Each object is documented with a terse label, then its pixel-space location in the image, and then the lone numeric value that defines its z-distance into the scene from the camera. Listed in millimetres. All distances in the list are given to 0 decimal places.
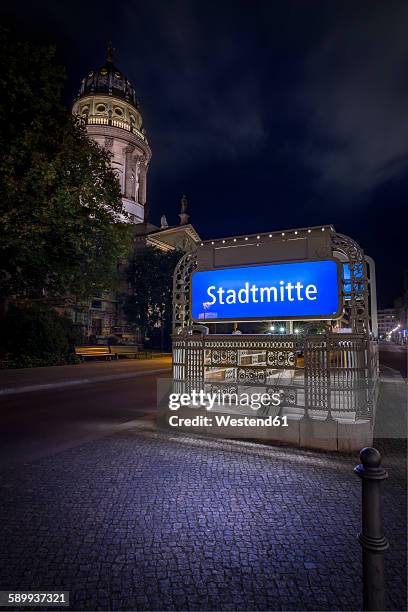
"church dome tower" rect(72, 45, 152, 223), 61062
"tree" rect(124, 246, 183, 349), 40094
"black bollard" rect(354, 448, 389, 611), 2123
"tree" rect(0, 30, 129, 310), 12688
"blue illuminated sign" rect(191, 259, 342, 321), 5863
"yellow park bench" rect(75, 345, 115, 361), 24000
